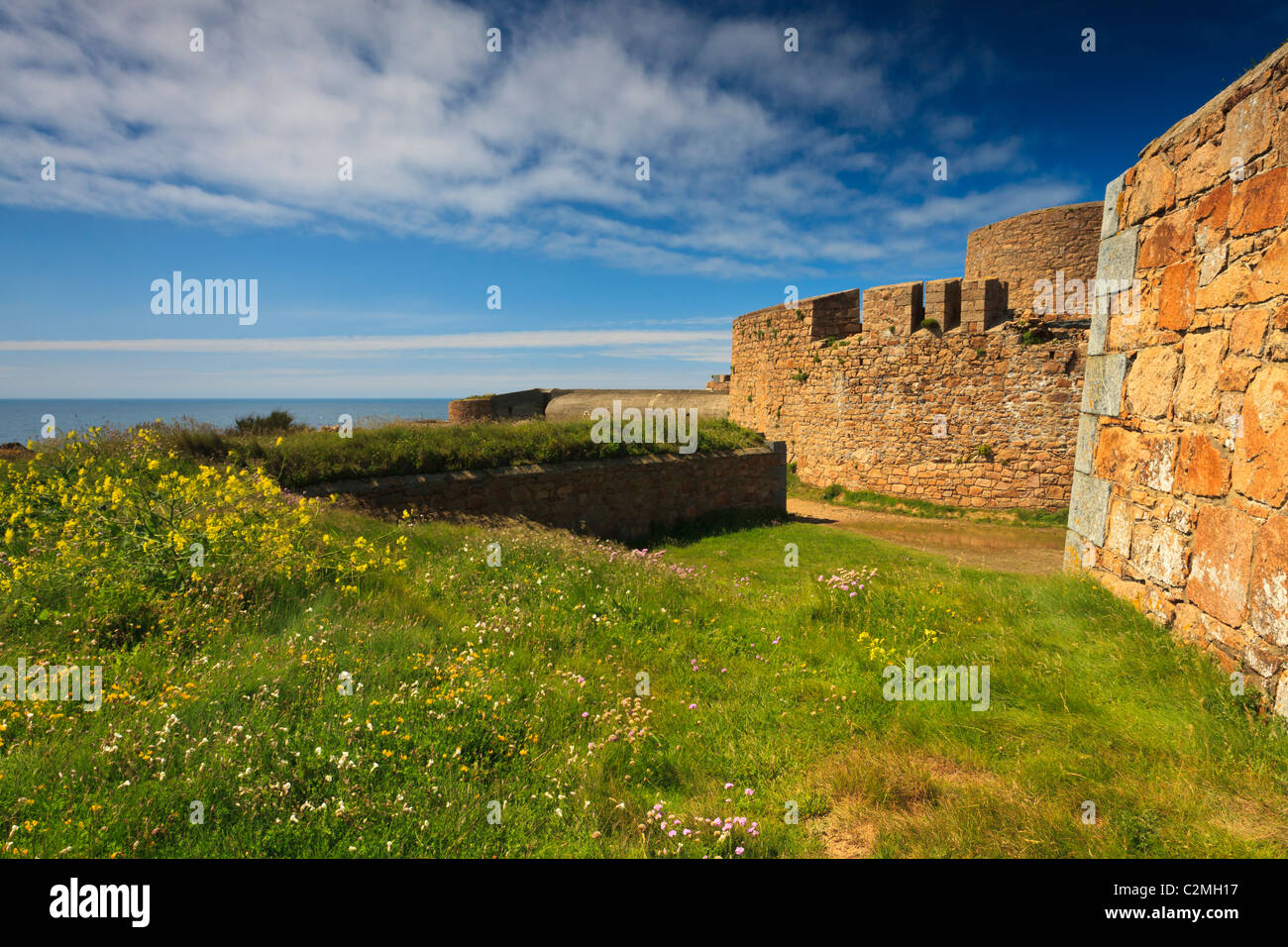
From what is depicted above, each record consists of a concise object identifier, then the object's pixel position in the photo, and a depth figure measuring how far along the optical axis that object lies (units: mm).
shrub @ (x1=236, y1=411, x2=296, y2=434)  10600
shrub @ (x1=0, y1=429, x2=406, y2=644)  3832
